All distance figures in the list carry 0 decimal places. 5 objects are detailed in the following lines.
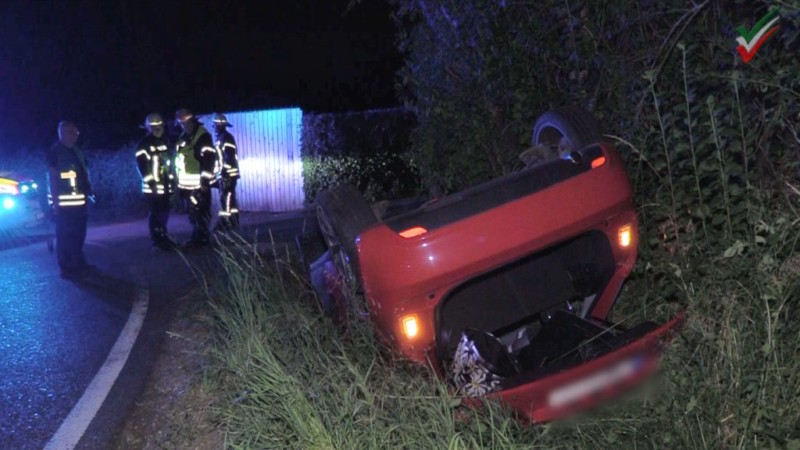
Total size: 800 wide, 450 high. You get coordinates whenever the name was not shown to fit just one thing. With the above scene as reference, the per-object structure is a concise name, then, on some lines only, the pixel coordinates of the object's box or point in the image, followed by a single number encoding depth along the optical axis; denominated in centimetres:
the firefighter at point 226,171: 1144
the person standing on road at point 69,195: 1027
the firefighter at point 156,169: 1149
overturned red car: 389
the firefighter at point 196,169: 1119
